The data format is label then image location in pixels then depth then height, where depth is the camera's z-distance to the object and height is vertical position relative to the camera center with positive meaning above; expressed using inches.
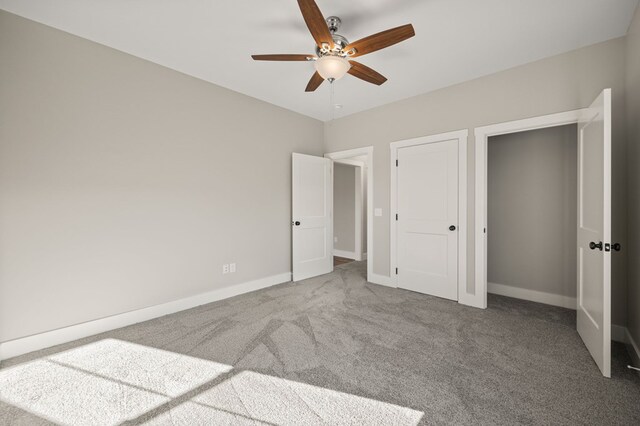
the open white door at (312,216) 172.2 -3.3
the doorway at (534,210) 130.2 +0.4
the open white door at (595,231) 75.7 -6.1
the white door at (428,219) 138.5 -4.2
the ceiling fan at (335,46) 72.9 +49.4
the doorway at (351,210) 247.0 +0.7
